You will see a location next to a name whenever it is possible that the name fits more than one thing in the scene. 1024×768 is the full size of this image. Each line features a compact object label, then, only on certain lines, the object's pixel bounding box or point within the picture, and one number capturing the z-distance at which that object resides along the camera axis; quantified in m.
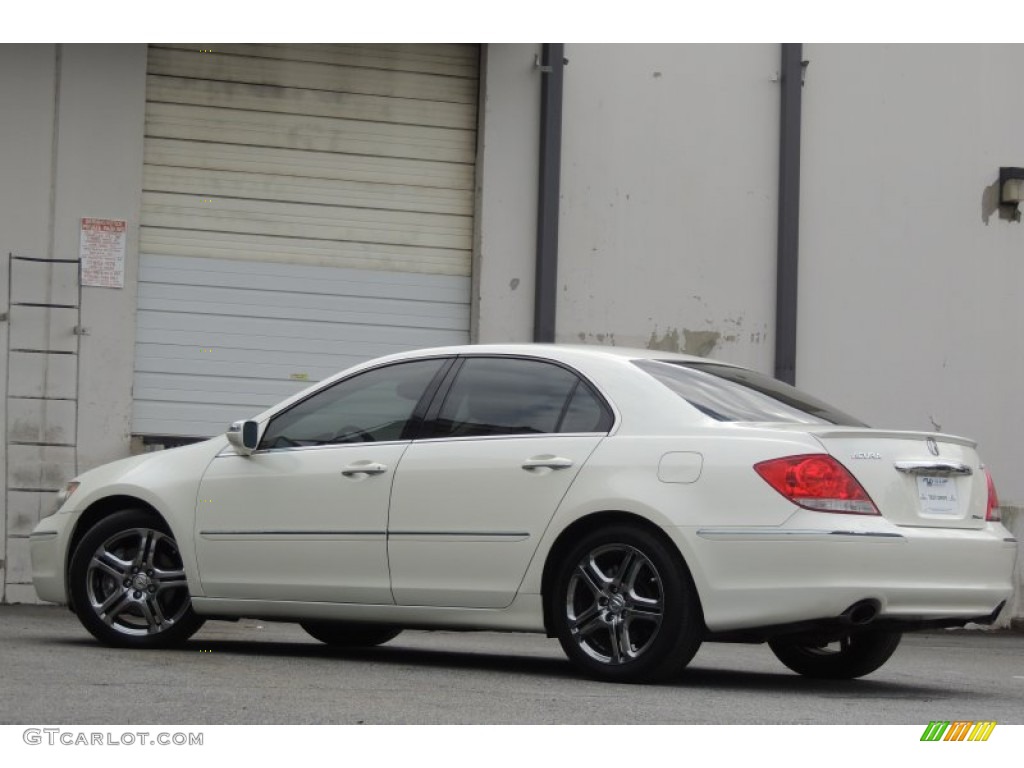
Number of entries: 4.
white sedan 7.11
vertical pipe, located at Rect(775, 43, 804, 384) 15.41
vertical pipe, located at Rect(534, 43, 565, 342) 14.93
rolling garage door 14.60
